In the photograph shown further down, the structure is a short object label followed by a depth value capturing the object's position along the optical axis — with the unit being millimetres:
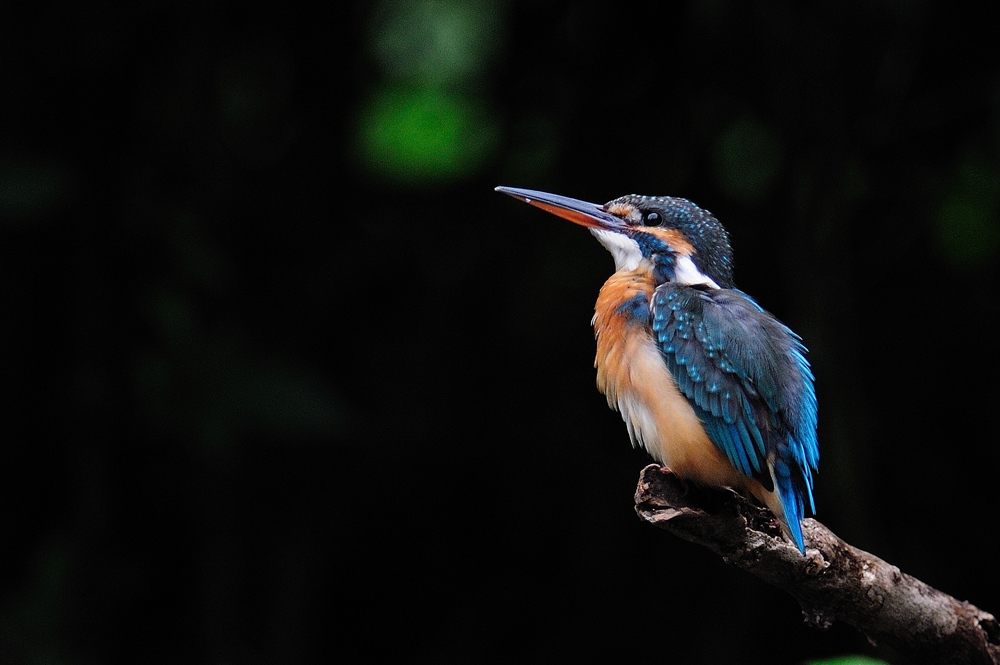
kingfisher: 6244
